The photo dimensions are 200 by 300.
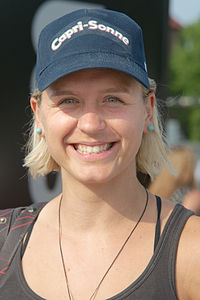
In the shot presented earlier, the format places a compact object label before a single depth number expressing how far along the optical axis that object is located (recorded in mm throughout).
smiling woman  1484
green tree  31016
